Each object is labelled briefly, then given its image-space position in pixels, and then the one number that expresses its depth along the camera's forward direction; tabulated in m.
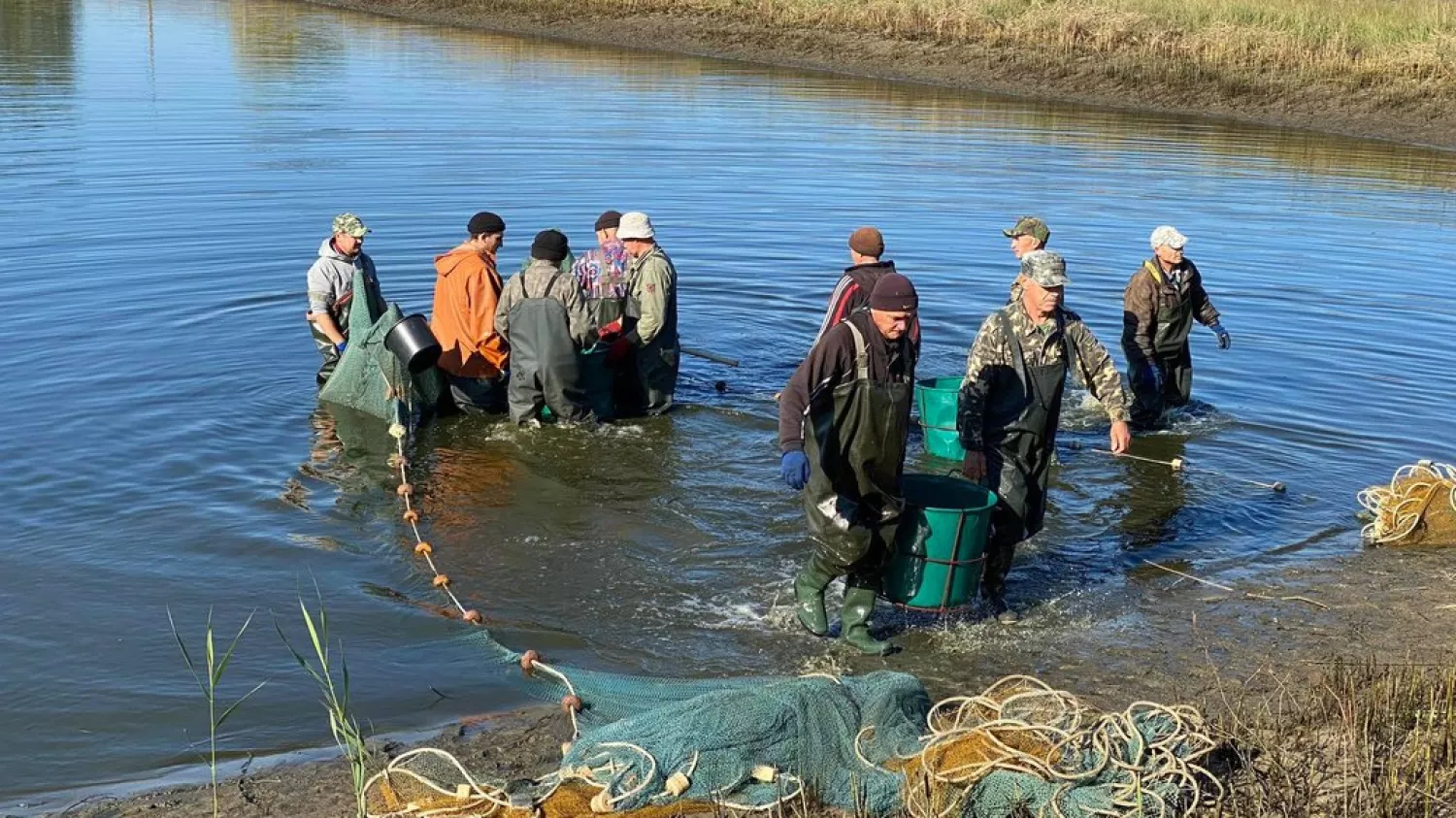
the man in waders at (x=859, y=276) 10.05
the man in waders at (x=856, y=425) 7.70
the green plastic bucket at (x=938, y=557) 8.06
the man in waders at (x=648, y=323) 12.18
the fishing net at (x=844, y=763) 6.03
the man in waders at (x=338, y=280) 12.26
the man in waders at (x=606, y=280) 12.27
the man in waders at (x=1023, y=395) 8.51
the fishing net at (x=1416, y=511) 10.28
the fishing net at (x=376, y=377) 12.03
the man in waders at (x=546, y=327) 11.94
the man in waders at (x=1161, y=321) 12.20
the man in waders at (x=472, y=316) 12.23
